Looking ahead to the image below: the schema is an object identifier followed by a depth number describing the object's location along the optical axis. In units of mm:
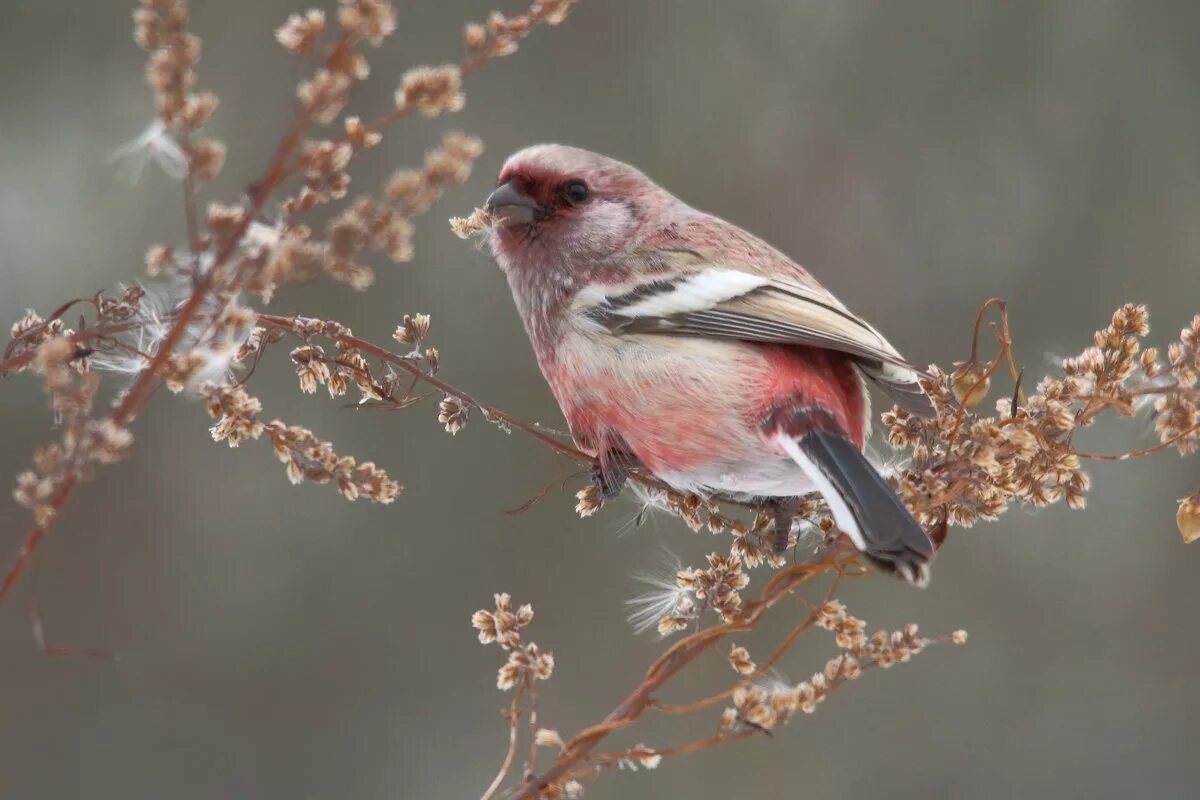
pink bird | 3452
